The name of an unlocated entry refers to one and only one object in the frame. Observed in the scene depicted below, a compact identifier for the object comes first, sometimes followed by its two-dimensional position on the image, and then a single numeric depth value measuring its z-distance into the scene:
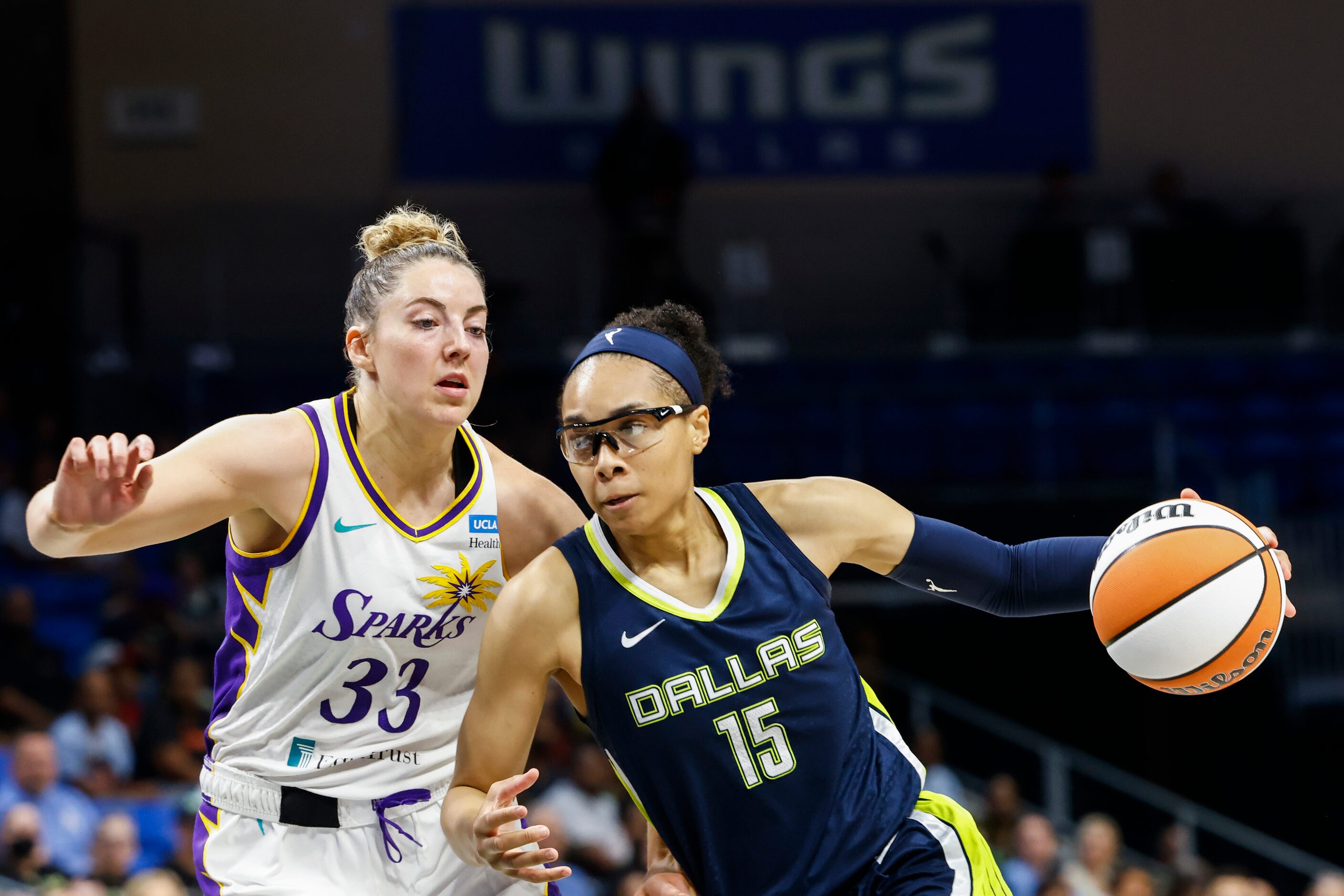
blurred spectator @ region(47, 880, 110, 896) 12.65
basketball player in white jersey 6.29
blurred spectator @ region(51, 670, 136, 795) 16.09
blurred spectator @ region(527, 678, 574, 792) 17.69
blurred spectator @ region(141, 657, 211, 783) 16.31
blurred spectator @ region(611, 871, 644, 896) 14.25
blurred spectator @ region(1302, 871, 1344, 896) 17.20
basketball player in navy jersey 5.62
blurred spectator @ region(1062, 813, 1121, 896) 18.12
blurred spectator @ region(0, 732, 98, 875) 14.45
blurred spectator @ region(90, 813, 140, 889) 13.80
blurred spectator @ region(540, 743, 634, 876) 16.23
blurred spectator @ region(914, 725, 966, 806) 18.28
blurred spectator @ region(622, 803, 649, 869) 16.23
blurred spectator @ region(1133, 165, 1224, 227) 26.28
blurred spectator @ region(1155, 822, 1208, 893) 19.12
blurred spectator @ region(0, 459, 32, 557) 20.36
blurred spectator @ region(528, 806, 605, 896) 15.12
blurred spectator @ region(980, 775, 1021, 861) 18.59
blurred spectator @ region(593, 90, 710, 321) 25.06
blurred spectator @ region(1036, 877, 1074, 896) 16.36
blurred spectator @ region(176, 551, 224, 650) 19.06
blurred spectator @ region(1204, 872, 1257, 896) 16.72
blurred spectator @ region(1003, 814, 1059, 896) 17.66
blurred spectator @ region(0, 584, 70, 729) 17.05
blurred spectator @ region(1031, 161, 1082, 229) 27.12
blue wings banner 28.09
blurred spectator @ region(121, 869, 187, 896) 12.05
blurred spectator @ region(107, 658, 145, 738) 17.11
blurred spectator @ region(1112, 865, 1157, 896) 17.37
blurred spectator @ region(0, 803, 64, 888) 13.34
